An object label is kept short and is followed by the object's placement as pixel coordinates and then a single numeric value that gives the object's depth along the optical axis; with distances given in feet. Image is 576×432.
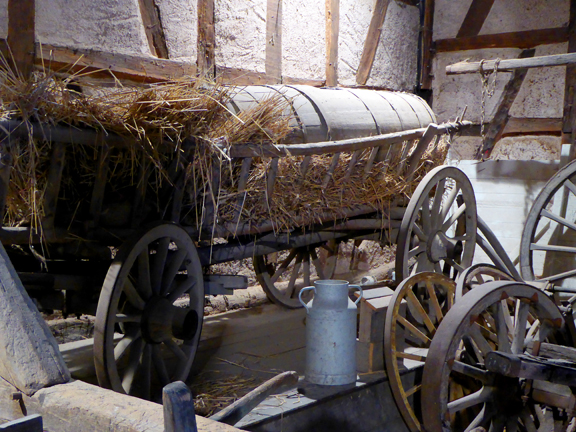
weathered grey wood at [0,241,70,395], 5.81
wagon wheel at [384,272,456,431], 10.73
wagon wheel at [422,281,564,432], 9.39
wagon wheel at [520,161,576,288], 17.03
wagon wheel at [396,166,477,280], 13.96
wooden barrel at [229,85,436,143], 12.29
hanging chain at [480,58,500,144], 17.53
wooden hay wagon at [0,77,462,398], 8.89
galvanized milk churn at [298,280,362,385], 10.73
